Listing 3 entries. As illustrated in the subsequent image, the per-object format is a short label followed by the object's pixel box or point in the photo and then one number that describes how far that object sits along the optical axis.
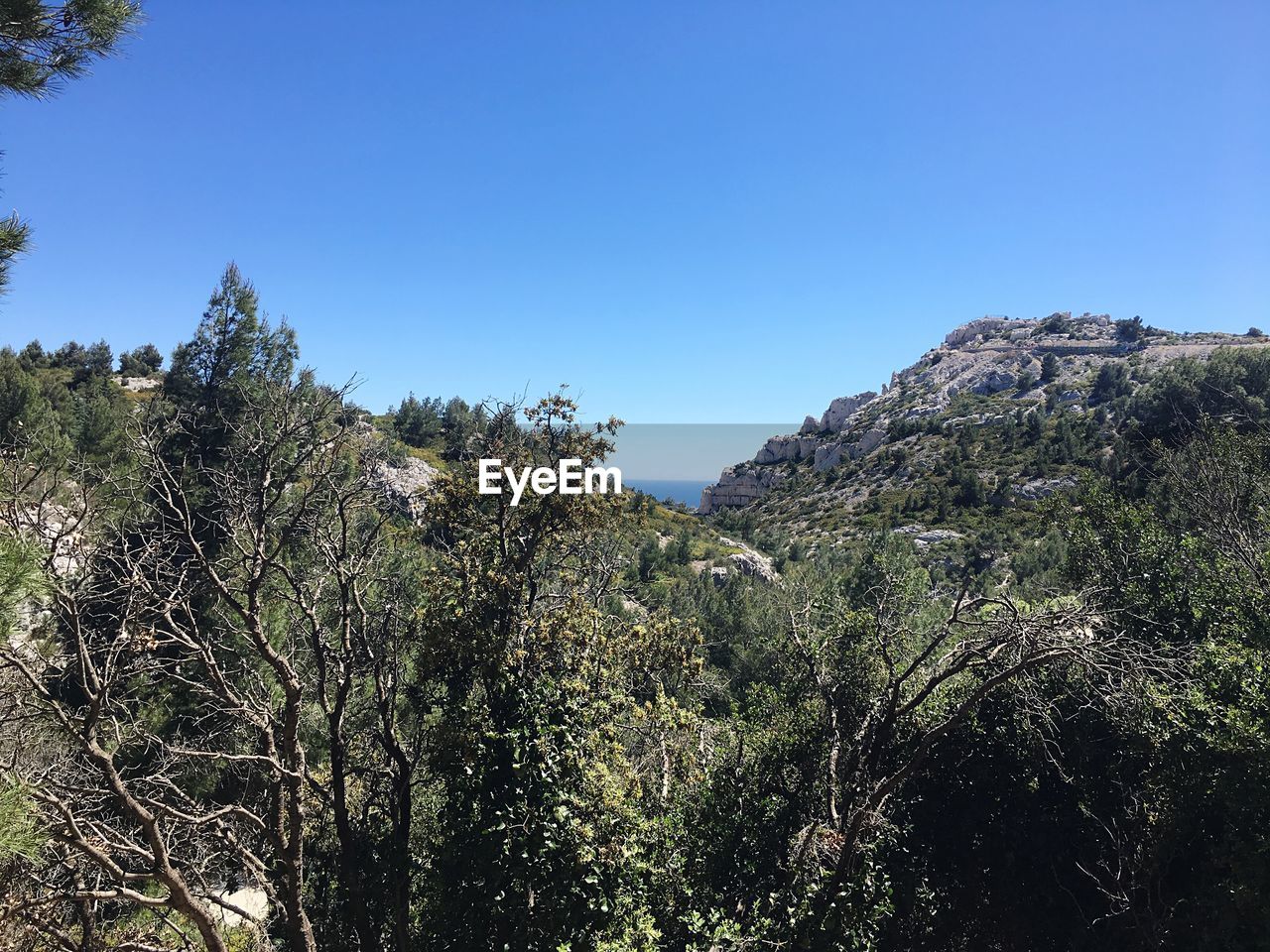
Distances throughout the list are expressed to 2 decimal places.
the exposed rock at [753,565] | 55.87
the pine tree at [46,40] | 5.43
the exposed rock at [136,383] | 60.89
